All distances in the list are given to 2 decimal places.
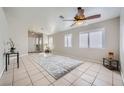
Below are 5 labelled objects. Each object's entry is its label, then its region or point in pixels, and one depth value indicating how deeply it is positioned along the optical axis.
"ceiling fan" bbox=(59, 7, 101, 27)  1.76
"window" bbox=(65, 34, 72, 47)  4.49
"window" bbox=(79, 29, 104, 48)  2.97
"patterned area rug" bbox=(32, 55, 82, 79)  1.82
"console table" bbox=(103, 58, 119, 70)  2.31
